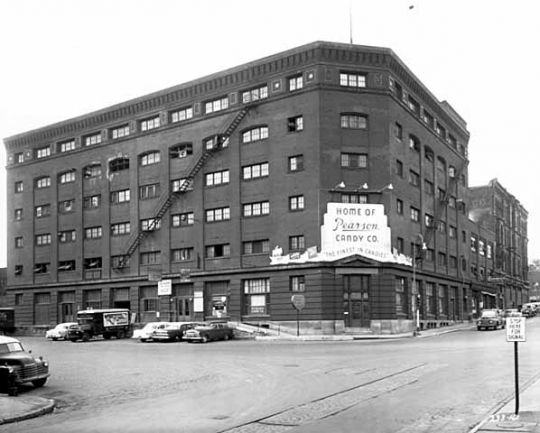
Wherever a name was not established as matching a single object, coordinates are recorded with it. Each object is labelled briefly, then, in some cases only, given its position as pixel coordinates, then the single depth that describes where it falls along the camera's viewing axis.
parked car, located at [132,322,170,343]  51.62
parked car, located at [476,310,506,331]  58.81
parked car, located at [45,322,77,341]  59.16
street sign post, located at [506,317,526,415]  14.93
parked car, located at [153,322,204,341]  50.72
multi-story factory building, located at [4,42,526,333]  57.28
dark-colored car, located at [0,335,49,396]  20.95
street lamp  60.25
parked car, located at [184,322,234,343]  49.03
